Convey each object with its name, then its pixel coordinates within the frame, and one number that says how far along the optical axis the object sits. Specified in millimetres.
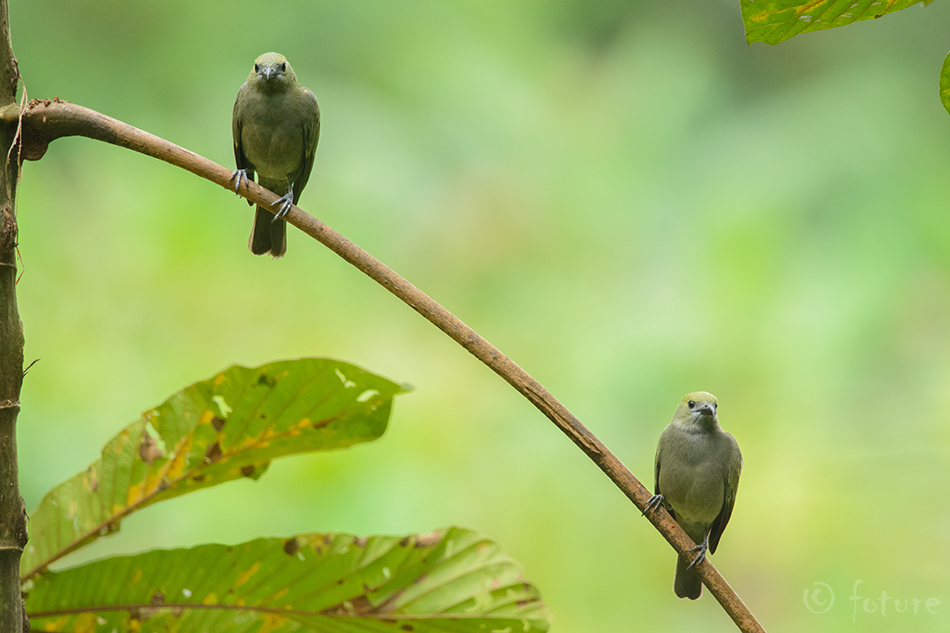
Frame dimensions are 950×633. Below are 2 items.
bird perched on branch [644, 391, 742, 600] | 12567
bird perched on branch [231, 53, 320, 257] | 12561
